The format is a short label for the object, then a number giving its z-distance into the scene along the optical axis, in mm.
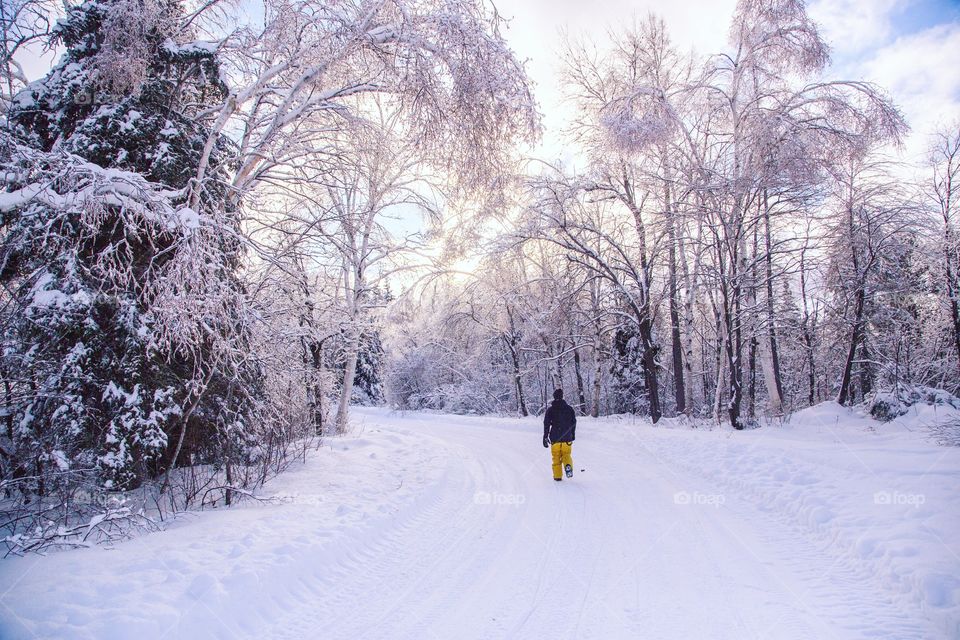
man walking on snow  8602
